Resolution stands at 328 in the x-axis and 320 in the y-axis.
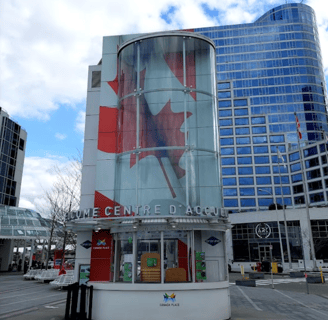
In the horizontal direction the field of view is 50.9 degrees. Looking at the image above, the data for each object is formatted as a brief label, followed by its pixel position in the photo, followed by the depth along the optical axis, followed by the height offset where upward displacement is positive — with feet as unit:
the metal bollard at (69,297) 41.19 -3.95
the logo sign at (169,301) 40.14 -4.28
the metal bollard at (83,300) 40.96 -4.30
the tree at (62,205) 118.49 +20.51
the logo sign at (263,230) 183.21 +16.67
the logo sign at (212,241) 47.21 +2.86
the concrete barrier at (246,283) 88.17 -5.06
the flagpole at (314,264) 129.59 -0.73
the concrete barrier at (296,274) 119.03 -4.00
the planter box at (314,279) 94.02 -4.39
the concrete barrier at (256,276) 113.70 -4.22
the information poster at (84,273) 49.78 -1.40
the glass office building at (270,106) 301.22 +142.75
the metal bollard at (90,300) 41.22 -4.30
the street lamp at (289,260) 160.98 +1.16
